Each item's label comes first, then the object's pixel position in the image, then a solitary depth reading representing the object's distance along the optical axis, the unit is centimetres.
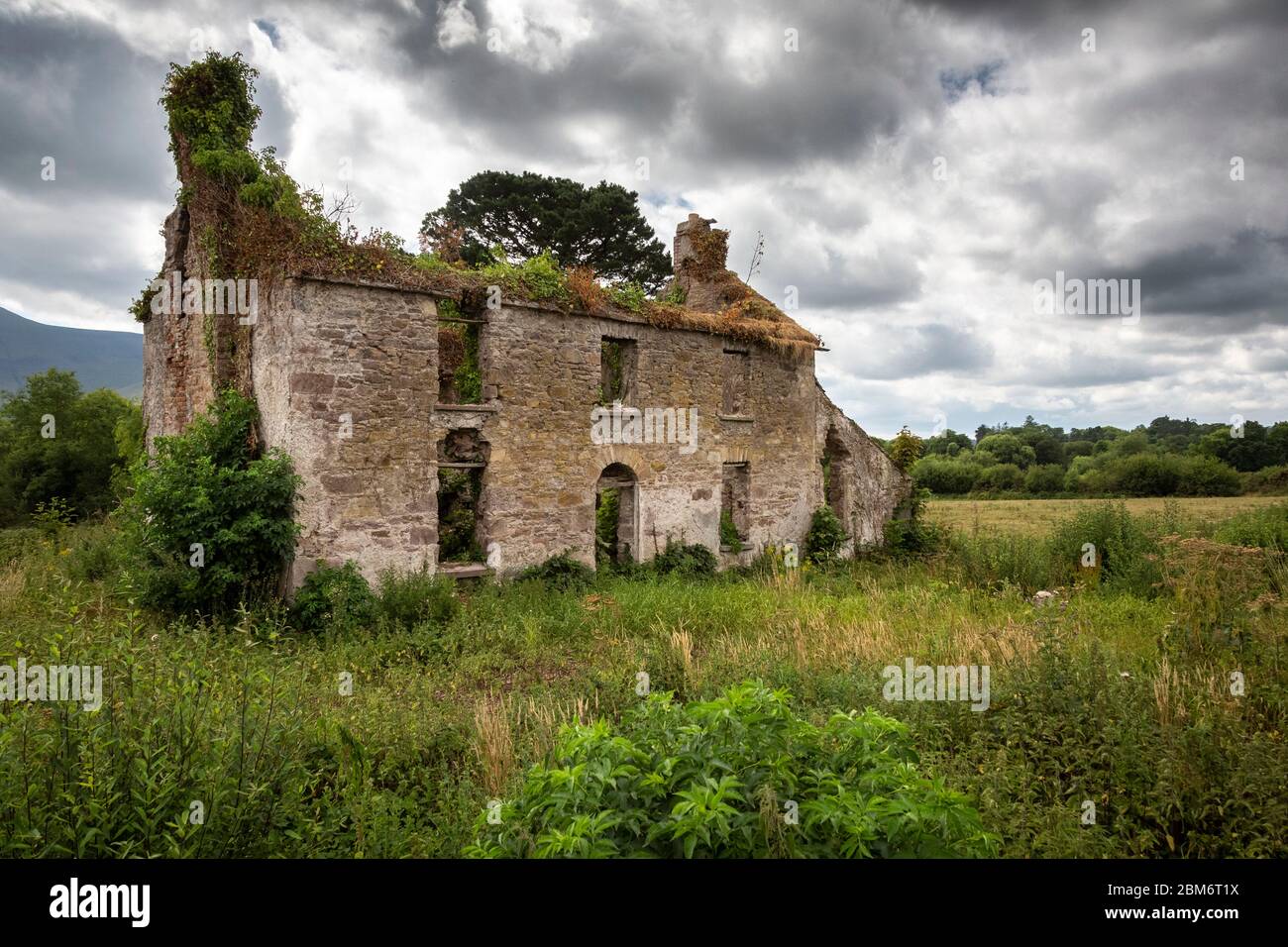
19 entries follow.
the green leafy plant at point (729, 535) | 1588
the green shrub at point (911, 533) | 1820
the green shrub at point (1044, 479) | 4900
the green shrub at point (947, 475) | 5378
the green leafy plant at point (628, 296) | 1375
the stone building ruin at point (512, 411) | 1054
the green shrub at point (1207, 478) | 3889
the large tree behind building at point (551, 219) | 2859
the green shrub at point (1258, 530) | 1355
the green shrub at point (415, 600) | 1032
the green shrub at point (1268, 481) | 3600
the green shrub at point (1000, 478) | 5125
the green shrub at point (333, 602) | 992
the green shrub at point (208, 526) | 980
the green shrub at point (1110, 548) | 1241
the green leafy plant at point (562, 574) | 1235
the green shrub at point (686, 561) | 1424
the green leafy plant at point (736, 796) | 311
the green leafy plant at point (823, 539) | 1711
